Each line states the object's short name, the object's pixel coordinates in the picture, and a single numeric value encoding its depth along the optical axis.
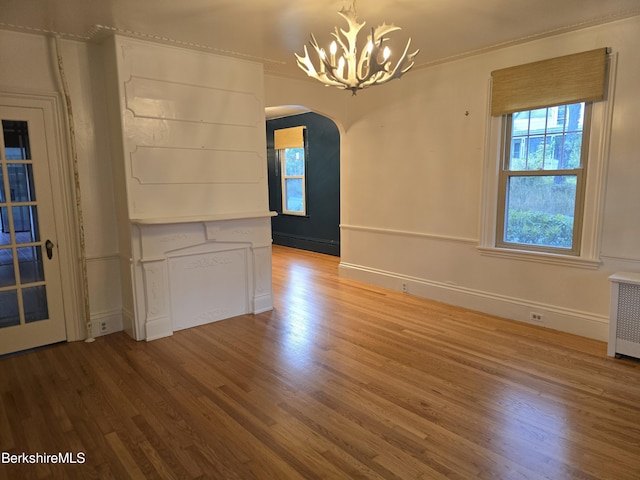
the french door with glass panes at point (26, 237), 3.45
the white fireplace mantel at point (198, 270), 3.80
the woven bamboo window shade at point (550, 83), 3.48
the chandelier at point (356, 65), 2.51
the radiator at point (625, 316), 3.22
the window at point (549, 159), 3.56
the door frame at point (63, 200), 3.53
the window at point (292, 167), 8.47
